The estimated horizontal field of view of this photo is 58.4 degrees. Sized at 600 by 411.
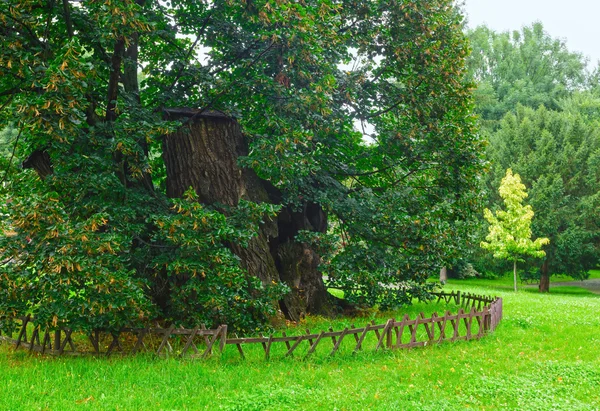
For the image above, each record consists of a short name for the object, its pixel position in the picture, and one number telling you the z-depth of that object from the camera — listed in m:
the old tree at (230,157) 8.94
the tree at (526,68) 53.16
